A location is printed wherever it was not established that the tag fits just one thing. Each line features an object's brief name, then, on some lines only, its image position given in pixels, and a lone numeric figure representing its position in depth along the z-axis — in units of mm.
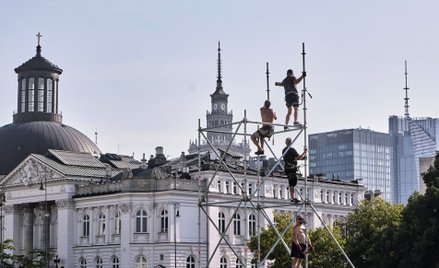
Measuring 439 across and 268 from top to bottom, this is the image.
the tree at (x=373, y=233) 81500
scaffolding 39188
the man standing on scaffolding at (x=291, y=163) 38719
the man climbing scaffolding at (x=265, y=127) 39688
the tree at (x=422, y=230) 74688
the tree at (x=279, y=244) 100562
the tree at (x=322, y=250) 98625
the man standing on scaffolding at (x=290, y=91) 39906
